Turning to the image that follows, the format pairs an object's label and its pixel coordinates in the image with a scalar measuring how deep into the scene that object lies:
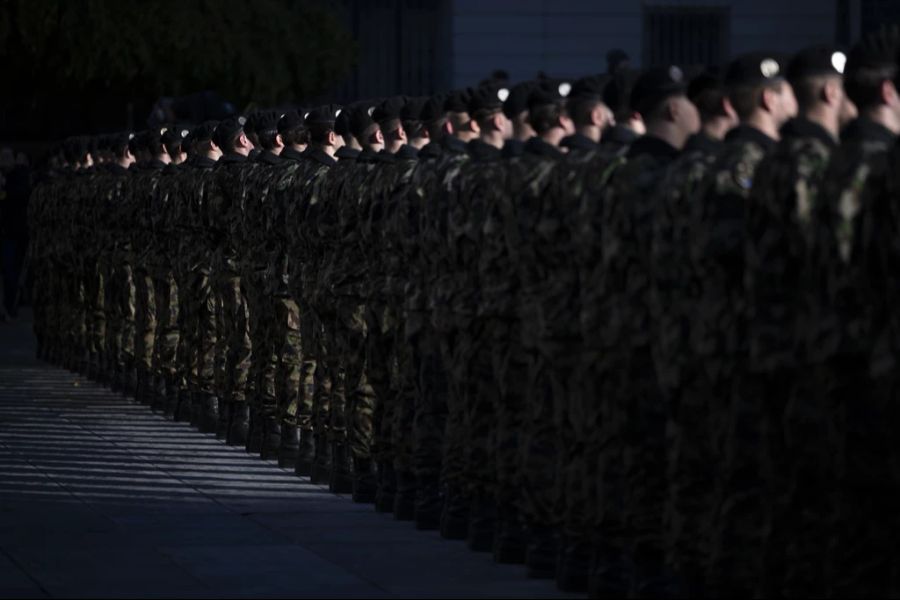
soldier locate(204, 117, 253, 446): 24.63
